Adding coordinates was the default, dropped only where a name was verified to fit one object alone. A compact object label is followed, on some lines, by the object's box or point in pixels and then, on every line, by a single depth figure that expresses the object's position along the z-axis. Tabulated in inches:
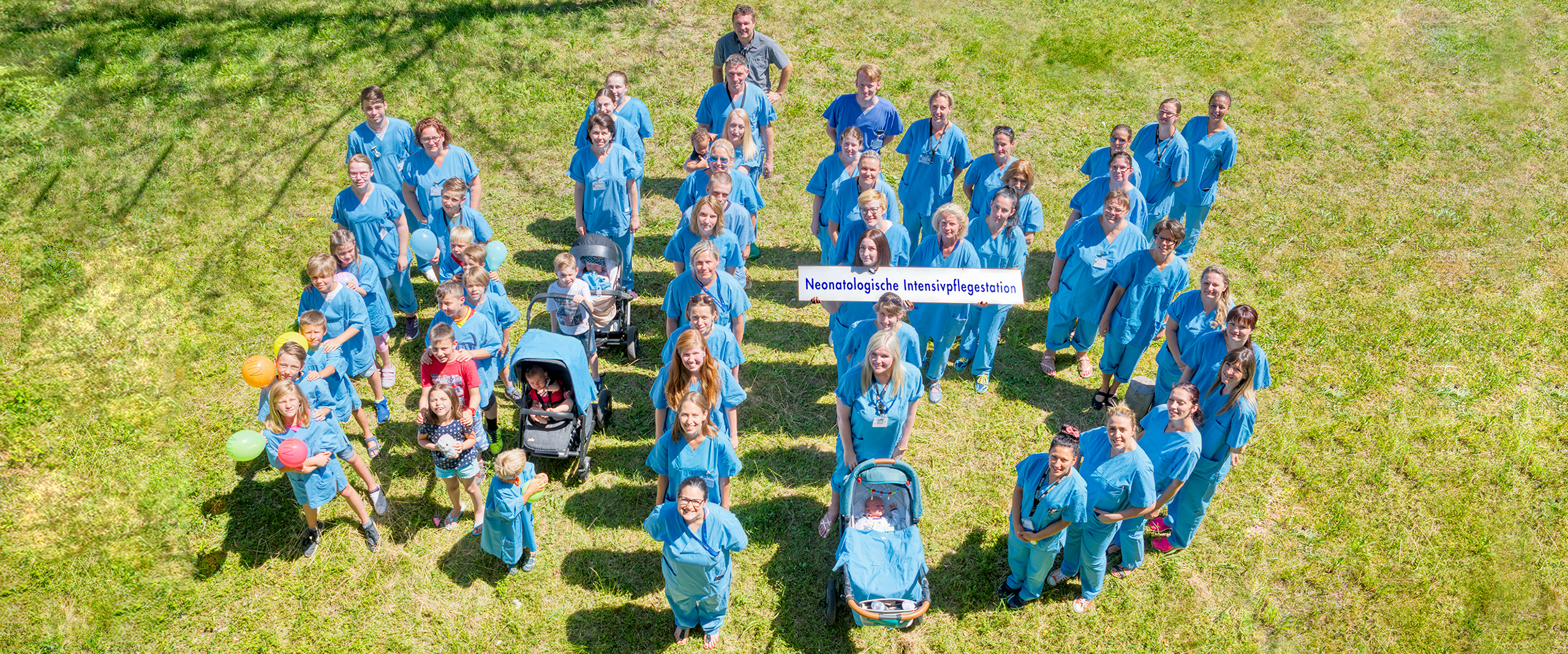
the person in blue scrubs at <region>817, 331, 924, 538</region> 263.9
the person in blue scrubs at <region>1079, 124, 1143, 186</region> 369.7
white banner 319.6
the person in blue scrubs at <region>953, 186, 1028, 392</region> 331.0
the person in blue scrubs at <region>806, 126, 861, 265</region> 361.4
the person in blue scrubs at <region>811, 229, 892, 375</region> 315.6
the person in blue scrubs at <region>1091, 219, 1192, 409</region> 322.0
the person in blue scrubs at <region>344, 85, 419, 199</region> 378.3
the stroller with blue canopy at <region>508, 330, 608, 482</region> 303.9
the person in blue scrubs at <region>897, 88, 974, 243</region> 383.2
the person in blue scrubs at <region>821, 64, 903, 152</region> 397.4
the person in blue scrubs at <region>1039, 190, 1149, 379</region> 334.0
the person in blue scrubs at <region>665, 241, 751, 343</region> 298.5
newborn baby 271.9
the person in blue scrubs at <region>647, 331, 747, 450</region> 262.4
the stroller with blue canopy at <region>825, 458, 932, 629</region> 253.0
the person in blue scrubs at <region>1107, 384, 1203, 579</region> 252.7
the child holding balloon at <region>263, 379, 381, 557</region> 255.8
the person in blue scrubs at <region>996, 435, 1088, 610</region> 246.4
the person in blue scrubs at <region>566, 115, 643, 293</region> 366.0
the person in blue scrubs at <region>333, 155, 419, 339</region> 342.6
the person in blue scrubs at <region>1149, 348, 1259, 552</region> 265.0
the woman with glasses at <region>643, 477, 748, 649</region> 230.2
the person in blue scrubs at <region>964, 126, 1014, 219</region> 366.6
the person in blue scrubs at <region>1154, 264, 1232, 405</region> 296.4
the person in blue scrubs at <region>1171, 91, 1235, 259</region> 404.2
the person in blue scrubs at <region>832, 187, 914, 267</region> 315.3
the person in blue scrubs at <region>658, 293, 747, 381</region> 280.2
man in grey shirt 446.0
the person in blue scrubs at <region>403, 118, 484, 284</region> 359.6
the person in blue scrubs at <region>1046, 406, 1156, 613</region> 247.4
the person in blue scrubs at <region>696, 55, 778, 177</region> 414.0
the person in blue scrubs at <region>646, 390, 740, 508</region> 250.1
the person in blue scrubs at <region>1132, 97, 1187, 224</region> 392.5
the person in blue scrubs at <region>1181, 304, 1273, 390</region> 277.0
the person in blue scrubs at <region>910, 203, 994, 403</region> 319.0
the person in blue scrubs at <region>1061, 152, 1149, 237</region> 351.9
